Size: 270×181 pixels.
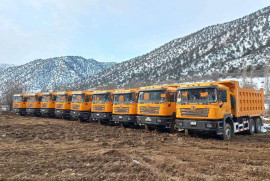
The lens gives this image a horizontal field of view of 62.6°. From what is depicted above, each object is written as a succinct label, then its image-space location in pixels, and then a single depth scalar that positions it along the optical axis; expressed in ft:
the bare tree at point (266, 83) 150.54
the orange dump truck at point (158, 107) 40.98
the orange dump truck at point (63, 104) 71.05
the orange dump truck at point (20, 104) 87.61
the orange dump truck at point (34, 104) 83.66
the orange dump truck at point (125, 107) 48.70
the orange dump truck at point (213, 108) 32.96
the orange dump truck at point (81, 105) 63.57
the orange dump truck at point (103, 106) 55.77
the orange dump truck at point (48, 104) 78.44
